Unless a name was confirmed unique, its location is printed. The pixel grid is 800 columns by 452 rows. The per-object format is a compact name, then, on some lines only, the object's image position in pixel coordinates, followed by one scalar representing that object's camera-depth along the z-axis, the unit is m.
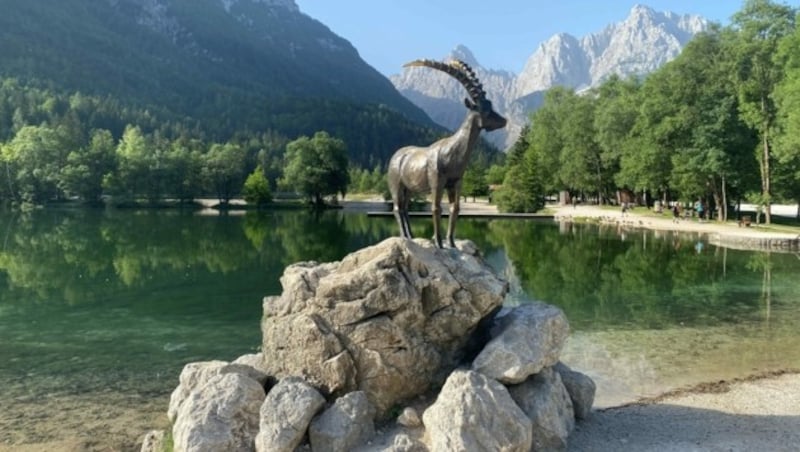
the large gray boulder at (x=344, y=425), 8.83
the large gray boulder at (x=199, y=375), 10.10
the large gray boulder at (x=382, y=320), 9.78
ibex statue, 11.25
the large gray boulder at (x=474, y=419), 8.51
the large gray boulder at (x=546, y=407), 9.57
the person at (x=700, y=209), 64.44
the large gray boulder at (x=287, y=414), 8.74
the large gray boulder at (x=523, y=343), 9.70
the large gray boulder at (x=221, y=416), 8.80
